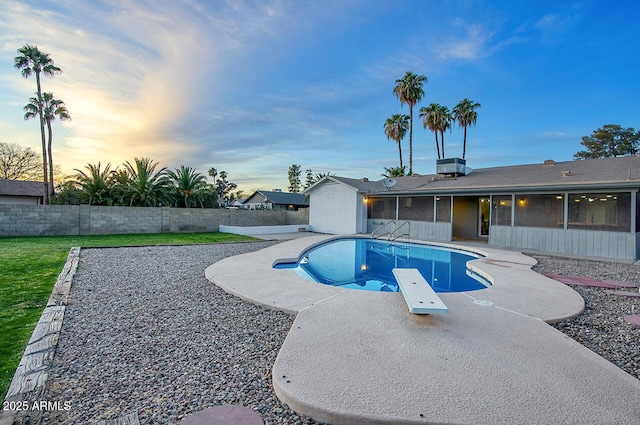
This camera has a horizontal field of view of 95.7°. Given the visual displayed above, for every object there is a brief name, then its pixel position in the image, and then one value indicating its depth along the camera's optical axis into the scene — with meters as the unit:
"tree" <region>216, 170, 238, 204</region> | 55.20
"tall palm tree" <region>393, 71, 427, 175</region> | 26.75
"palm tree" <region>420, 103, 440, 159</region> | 28.59
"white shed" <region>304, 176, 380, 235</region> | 16.39
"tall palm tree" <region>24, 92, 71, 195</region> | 19.91
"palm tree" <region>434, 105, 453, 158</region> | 28.53
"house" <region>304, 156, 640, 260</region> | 9.35
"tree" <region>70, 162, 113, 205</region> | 16.98
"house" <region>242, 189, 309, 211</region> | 37.06
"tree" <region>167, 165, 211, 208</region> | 19.88
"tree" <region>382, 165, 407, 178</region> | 27.09
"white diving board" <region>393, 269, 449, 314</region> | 3.57
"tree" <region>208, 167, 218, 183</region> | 56.60
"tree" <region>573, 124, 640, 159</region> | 25.97
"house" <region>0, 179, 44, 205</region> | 23.28
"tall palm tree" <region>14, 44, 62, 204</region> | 18.58
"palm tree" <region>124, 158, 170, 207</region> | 18.00
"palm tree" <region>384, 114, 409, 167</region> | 29.25
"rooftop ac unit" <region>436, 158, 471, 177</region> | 15.05
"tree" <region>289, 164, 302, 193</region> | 61.34
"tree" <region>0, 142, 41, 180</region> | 28.94
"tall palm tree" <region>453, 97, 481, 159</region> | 28.83
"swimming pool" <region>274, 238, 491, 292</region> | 7.13
